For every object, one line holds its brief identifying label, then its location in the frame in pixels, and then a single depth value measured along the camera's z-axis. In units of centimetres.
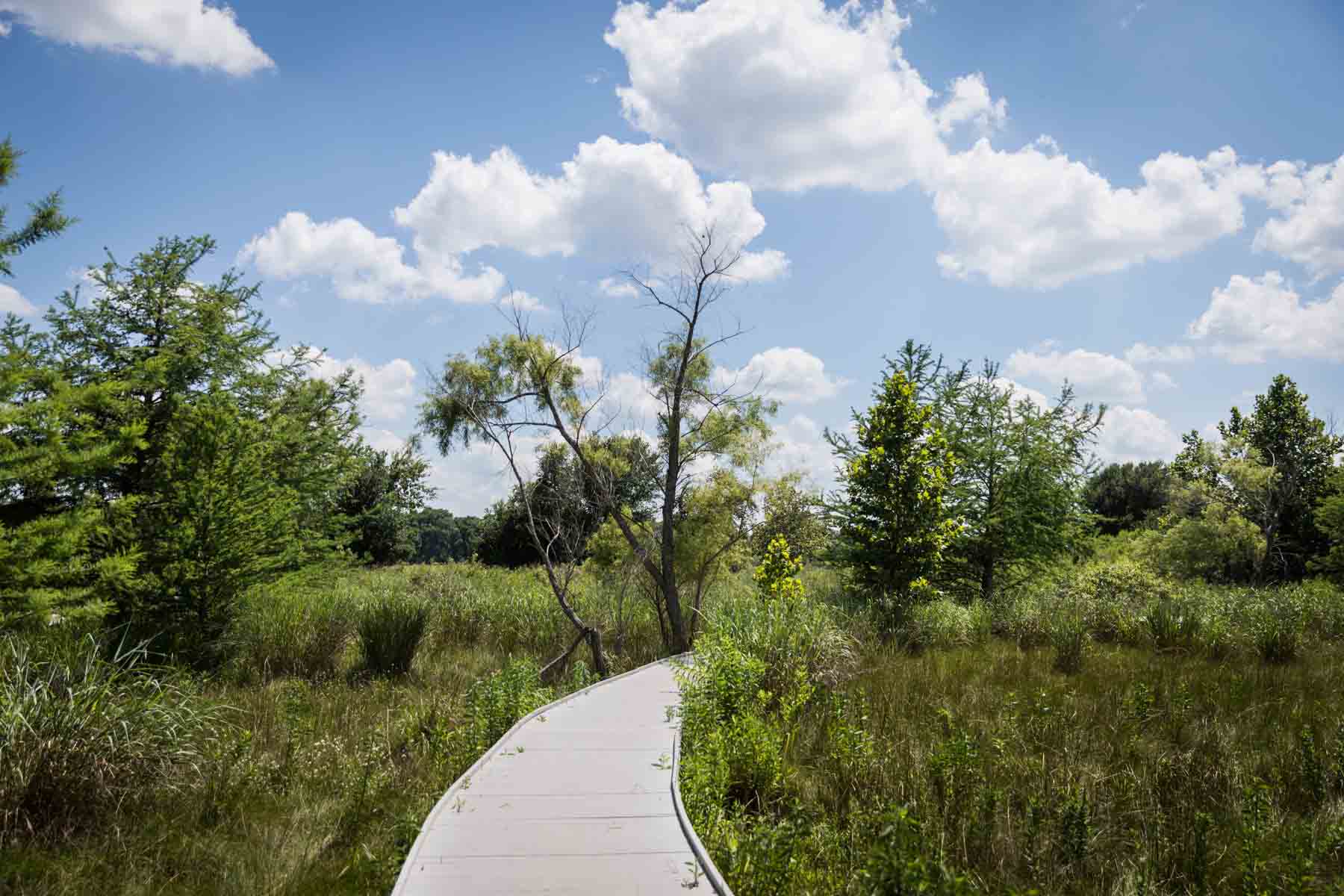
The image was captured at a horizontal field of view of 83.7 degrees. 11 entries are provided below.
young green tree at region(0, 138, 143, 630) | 832
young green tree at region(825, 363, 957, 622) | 1305
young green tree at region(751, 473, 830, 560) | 1547
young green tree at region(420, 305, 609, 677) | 1430
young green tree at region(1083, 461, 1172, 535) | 4125
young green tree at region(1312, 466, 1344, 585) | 1944
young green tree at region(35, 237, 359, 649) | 945
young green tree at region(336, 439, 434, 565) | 2739
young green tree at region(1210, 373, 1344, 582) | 2425
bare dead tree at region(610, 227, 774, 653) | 1366
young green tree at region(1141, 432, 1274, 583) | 2355
